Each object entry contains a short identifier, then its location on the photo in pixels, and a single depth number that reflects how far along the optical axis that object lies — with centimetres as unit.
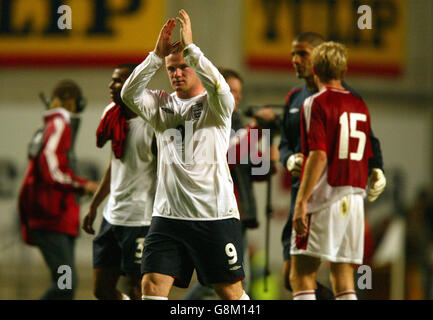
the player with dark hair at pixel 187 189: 829
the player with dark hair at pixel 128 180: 1010
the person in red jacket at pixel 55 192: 1203
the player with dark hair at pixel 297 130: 1031
